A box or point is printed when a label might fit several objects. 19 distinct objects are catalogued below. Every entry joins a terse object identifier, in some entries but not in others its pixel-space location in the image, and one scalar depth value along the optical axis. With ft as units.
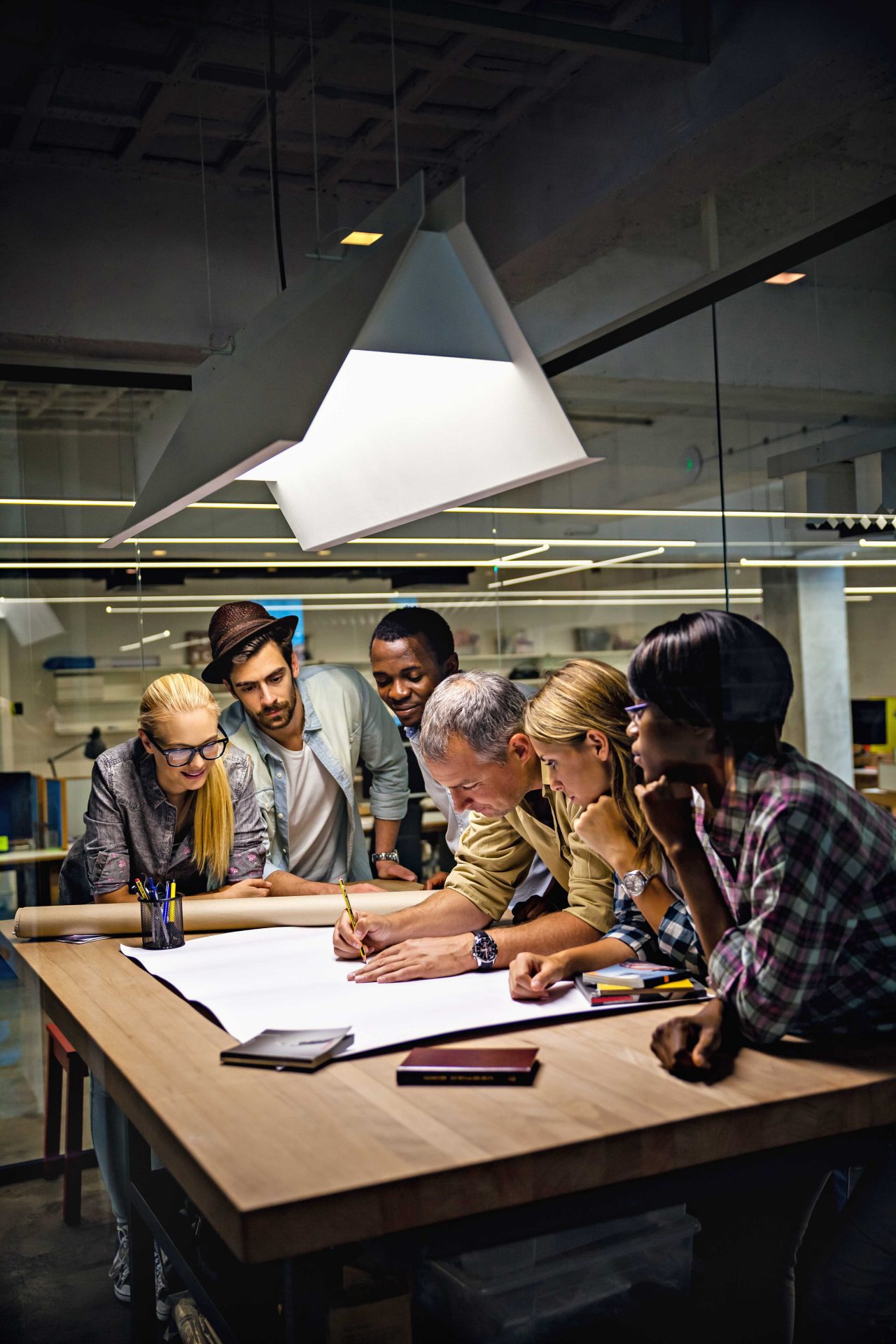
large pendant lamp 5.46
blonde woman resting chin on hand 6.20
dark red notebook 4.64
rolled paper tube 8.47
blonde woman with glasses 9.44
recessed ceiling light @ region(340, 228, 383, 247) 5.71
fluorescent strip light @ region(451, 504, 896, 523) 7.45
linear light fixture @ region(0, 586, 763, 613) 11.19
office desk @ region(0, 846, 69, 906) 10.61
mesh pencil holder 7.94
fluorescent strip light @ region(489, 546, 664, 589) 8.27
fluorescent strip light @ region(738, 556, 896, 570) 7.34
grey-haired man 6.73
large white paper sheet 5.48
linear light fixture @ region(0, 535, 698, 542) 10.66
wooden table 3.77
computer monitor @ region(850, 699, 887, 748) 6.87
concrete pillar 6.45
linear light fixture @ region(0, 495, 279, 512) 10.87
